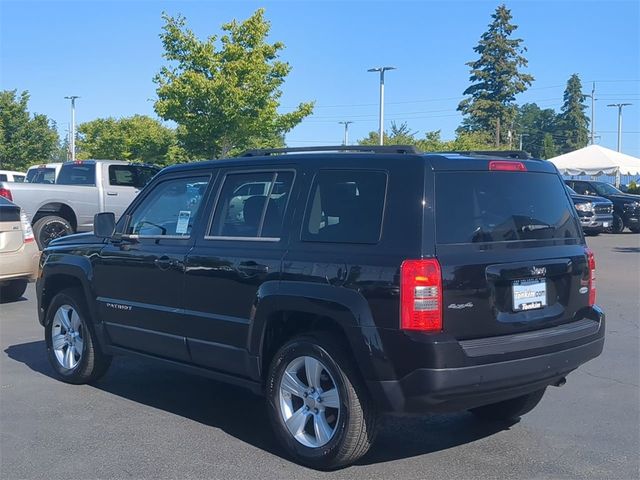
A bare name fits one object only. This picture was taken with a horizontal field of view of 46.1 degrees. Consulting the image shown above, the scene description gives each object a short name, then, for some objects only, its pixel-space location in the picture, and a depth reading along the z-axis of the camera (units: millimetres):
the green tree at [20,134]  41219
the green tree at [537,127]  102644
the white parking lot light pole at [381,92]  34044
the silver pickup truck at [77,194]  15812
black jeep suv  4250
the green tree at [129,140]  33719
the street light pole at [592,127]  61688
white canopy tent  30594
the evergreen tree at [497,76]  59375
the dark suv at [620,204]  25438
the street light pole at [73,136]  49247
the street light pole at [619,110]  64500
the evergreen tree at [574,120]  92688
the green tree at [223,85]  23703
